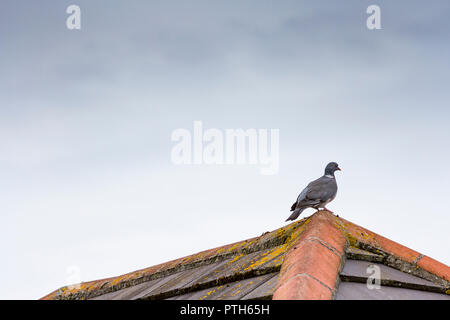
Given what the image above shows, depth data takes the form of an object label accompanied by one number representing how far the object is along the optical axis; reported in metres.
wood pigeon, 4.85
